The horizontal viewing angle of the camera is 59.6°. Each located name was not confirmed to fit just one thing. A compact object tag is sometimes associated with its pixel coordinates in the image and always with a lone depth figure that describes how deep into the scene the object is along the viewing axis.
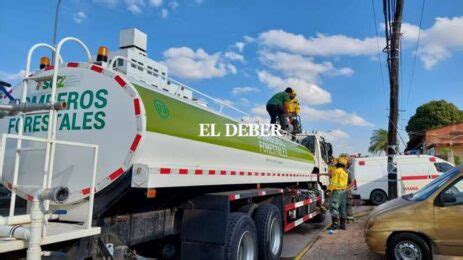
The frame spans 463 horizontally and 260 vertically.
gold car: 6.23
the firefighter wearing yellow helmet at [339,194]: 10.73
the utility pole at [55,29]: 6.32
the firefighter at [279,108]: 10.68
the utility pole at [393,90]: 13.17
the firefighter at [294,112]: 11.09
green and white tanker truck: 3.44
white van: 17.73
